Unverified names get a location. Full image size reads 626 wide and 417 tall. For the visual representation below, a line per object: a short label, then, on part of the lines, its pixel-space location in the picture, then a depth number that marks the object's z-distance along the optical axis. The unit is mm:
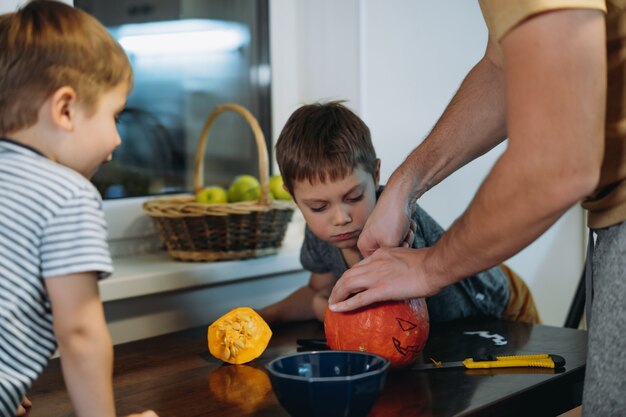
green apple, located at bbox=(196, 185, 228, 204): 2016
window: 2162
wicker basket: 1923
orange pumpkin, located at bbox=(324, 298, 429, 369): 1209
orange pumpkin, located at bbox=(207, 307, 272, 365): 1352
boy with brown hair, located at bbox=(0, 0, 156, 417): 916
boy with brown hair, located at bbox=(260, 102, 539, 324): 1648
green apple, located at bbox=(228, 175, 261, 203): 2064
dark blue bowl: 935
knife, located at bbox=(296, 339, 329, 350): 1428
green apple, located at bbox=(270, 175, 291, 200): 2117
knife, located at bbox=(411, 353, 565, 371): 1245
